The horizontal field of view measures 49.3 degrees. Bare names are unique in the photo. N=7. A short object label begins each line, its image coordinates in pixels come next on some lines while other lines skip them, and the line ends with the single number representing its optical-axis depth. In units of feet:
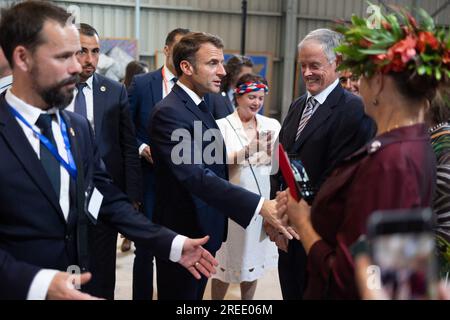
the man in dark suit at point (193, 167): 8.21
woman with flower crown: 4.53
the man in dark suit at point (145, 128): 11.40
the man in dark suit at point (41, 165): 5.04
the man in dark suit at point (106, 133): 9.62
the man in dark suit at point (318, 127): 7.86
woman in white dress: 11.49
